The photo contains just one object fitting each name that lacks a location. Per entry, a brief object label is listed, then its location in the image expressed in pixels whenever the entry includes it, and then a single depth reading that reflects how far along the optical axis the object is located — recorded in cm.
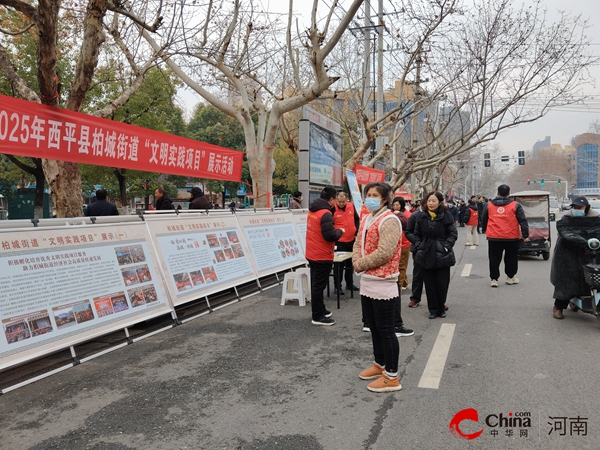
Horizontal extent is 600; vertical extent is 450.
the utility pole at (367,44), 1662
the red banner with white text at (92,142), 521
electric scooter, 551
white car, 4103
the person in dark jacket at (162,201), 1003
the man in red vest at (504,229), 825
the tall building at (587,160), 6925
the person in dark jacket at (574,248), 591
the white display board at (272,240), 894
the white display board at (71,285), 440
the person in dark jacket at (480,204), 2264
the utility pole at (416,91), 1556
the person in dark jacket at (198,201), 974
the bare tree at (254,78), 955
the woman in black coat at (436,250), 649
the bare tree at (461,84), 1403
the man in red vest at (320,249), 626
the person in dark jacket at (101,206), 867
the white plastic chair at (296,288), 751
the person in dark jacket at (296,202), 1379
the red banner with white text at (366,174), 1413
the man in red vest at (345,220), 763
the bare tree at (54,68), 613
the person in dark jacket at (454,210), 2680
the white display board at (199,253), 652
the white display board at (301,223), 1099
